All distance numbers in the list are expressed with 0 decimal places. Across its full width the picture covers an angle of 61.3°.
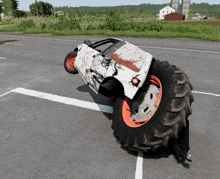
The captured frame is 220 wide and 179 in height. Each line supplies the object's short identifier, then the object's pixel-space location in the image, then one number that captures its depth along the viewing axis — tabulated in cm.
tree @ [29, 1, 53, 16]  9660
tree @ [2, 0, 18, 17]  9481
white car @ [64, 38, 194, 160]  314
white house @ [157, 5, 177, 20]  13442
